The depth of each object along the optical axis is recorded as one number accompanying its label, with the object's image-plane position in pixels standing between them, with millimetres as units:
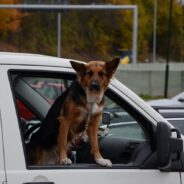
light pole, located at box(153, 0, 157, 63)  81638
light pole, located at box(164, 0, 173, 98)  32938
